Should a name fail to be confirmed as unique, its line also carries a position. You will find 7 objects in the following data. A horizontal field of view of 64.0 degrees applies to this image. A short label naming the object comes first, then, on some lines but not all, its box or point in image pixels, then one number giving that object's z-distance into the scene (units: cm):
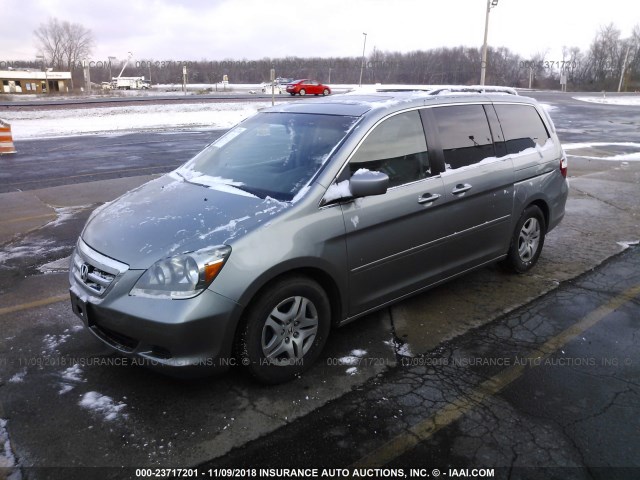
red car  4300
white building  8251
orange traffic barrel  1489
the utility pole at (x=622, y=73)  7300
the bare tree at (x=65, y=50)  10269
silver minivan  298
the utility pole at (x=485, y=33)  2575
